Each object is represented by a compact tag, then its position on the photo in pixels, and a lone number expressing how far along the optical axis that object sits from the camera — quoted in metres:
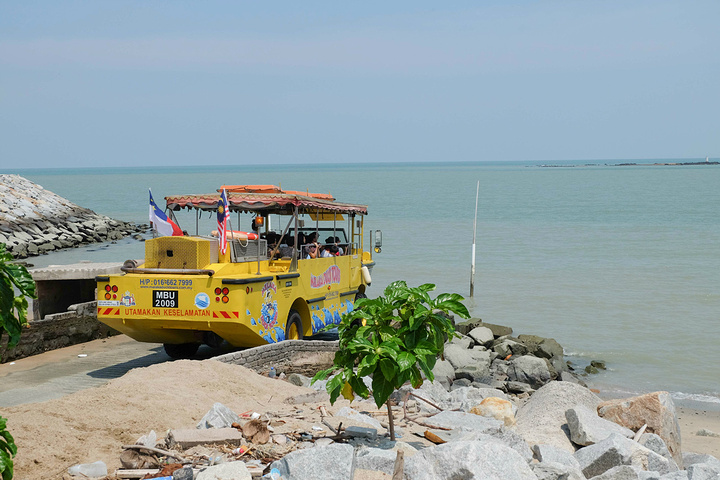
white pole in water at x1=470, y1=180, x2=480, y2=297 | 24.26
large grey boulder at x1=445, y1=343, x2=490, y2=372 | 14.82
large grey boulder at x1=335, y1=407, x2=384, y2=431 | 7.79
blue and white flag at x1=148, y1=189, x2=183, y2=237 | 12.30
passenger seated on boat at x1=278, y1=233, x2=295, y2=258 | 13.76
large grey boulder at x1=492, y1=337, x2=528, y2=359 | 16.33
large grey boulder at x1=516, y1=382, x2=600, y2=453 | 8.81
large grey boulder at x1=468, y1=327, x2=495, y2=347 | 16.98
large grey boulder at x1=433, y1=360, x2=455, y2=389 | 13.26
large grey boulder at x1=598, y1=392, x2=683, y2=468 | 9.25
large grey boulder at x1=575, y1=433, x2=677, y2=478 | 7.68
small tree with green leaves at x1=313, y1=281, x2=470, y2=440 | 6.67
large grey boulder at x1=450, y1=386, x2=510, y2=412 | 10.34
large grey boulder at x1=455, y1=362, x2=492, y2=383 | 14.09
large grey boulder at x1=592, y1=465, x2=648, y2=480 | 7.16
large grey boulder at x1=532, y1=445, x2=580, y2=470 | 7.55
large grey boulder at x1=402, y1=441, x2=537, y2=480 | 6.25
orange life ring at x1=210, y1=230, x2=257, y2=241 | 13.81
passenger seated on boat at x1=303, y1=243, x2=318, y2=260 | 14.27
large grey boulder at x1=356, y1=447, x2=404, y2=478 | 6.43
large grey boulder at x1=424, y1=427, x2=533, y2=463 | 7.47
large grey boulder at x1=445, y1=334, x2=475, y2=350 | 16.38
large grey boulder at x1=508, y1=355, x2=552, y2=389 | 14.22
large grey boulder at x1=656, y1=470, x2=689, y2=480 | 7.22
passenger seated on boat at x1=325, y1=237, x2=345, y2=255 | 15.77
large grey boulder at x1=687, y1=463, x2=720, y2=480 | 7.16
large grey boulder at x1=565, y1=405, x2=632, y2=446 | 8.66
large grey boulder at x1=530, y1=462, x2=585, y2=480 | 6.92
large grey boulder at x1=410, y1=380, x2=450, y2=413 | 10.27
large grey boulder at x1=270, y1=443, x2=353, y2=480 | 5.98
